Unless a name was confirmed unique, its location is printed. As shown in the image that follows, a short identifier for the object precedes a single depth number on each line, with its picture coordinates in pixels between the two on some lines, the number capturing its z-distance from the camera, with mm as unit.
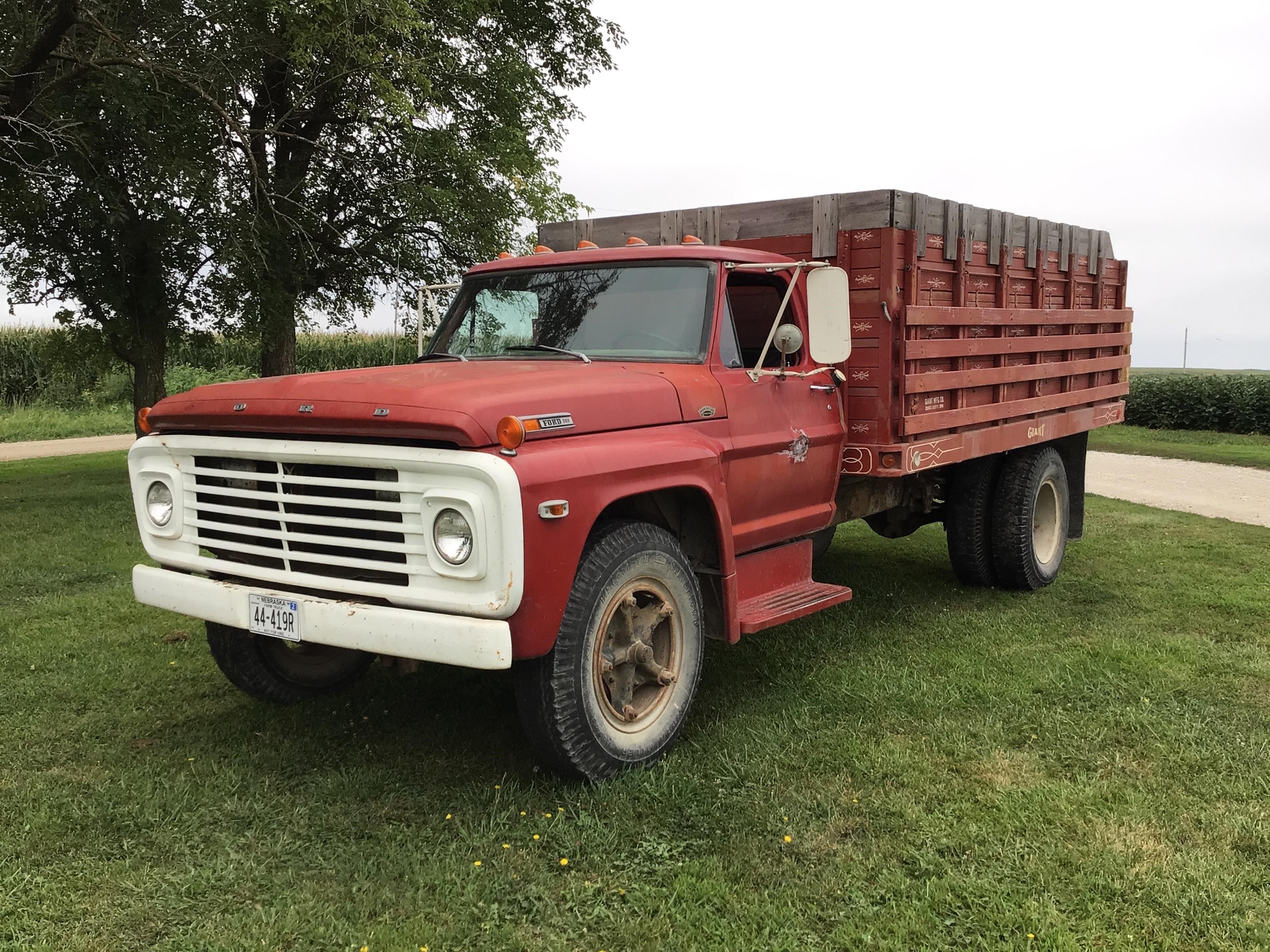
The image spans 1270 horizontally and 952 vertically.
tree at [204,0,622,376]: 11922
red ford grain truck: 3672
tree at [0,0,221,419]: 10547
